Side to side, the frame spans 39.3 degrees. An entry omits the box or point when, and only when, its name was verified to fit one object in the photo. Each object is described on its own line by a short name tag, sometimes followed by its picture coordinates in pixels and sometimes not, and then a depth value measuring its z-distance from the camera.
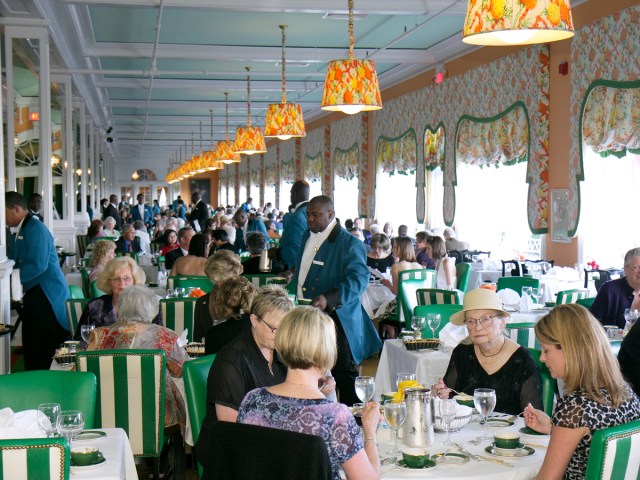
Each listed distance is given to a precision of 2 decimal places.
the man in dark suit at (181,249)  10.12
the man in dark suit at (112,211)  20.72
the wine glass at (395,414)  3.05
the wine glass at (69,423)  3.03
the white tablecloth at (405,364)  5.29
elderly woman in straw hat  3.86
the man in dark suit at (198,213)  18.96
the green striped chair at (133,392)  4.28
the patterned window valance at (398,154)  15.29
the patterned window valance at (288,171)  25.33
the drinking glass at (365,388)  3.38
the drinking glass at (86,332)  4.84
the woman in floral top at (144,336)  4.50
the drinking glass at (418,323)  5.51
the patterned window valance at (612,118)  8.77
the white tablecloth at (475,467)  2.92
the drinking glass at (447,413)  3.26
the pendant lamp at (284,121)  8.43
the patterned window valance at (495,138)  11.27
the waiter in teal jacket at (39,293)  7.10
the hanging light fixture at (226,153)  14.37
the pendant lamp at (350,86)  6.20
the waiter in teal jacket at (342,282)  5.64
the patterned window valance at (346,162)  18.79
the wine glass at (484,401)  3.29
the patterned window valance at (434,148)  14.01
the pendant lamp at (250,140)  11.41
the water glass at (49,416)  3.03
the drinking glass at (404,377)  3.66
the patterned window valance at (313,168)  22.08
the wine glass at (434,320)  5.56
